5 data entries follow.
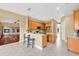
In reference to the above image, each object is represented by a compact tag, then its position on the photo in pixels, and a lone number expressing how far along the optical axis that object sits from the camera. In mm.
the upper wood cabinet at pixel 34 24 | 4659
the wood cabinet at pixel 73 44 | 2346
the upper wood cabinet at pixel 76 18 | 2642
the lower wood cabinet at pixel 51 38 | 4321
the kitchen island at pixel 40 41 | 2852
